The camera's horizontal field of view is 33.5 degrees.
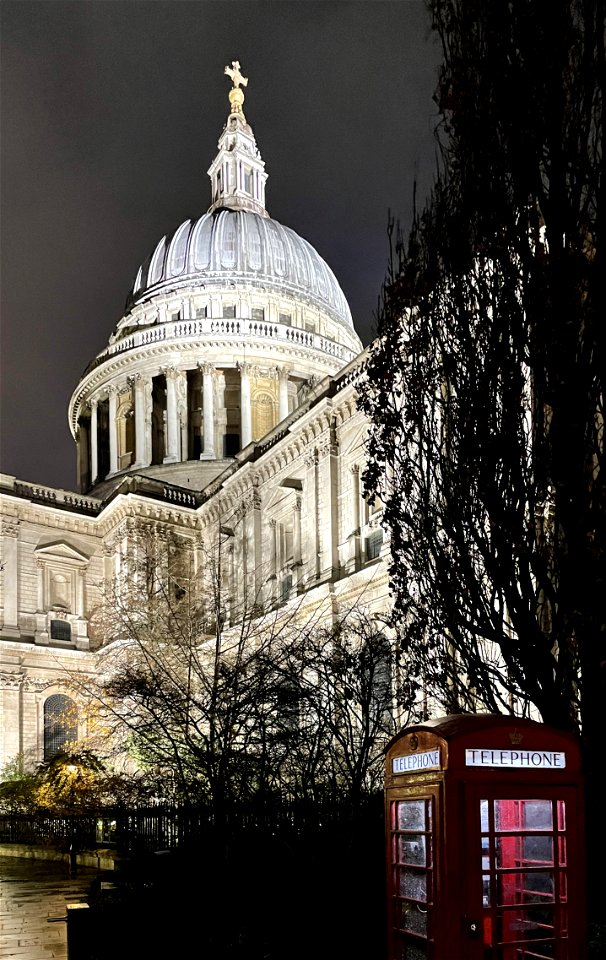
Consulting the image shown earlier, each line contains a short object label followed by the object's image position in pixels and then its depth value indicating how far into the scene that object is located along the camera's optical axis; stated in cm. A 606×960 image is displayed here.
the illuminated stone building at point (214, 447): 4153
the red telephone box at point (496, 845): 793
